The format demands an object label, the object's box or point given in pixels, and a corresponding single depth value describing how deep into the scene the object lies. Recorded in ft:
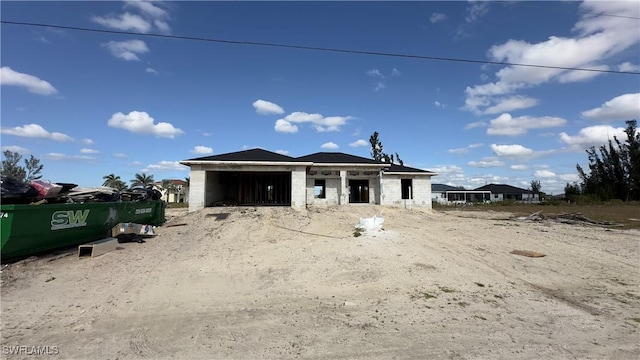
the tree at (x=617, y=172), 173.27
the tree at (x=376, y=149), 193.16
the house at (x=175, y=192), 198.06
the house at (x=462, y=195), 232.88
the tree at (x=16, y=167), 122.02
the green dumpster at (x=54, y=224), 26.25
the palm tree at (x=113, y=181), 171.26
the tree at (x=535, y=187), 255.64
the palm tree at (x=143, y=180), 201.26
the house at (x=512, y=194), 230.27
